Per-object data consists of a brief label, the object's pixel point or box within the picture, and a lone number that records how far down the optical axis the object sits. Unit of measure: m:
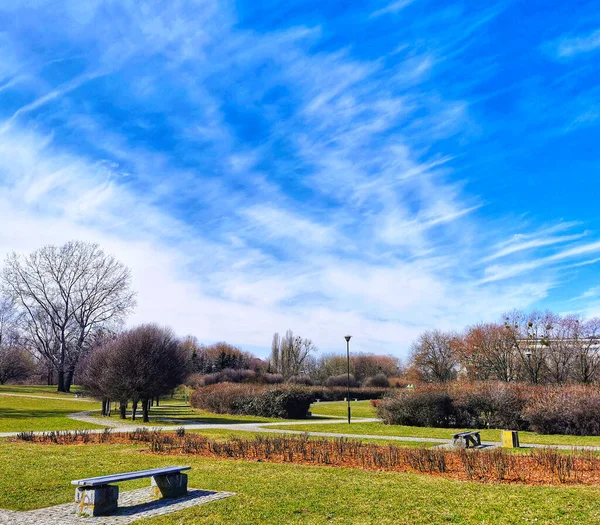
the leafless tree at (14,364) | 58.31
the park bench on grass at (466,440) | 14.60
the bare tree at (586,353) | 33.97
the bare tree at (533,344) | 36.28
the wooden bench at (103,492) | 6.89
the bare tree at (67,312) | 48.81
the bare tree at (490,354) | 38.97
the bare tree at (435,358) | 53.06
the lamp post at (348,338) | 28.96
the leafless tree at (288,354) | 74.12
